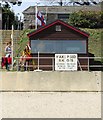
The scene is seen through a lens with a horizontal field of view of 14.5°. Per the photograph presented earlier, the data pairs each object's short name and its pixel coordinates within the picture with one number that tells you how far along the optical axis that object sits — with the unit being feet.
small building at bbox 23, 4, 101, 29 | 205.26
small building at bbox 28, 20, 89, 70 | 64.23
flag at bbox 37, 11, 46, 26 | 109.72
